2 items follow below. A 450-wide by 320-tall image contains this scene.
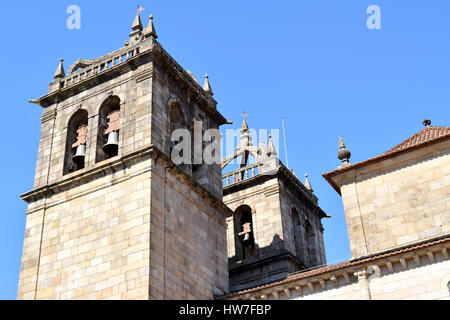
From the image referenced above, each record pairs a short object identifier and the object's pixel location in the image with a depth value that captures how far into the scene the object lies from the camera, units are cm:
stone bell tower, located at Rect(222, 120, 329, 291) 2848
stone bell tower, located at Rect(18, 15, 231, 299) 2081
